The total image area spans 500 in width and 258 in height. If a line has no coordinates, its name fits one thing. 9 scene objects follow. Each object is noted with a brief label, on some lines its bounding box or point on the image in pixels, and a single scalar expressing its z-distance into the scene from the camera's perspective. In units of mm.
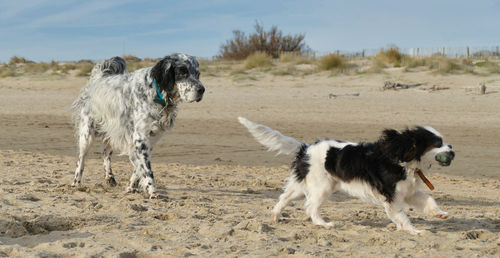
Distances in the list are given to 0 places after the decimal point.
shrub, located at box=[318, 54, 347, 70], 23381
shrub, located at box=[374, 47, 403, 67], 23562
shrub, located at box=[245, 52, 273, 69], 25672
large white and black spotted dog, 6969
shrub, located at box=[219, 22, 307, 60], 38281
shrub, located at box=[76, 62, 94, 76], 26984
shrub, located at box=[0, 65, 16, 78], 27911
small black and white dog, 5379
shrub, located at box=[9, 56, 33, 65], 39562
